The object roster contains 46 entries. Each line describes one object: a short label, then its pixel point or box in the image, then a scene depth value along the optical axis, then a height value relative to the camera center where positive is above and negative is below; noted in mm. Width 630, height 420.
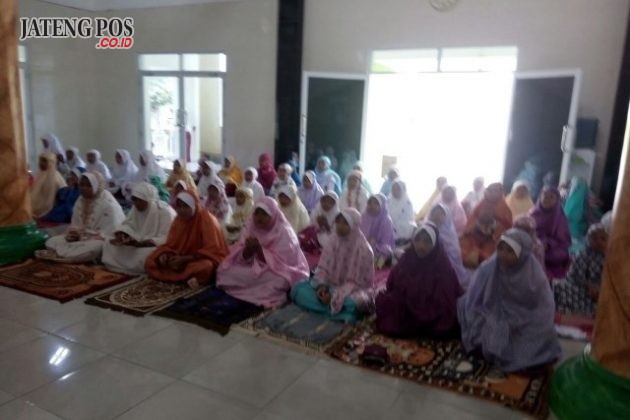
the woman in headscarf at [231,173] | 7438 -846
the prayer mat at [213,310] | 3221 -1305
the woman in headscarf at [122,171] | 7625 -912
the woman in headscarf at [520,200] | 5637 -804
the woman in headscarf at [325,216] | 4996 -948
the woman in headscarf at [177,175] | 6977 -840
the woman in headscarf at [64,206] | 6117 -1170
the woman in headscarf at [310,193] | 6359 -919
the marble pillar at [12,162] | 4043 -463
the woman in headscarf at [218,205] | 5438 -961
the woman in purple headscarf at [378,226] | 4762 -973
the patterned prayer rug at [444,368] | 2488 -1307
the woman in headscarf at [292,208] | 5367 -957
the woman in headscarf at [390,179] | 6353 -711
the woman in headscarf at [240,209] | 5375 -1013
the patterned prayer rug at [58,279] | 3654 -1308
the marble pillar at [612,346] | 2141 -926
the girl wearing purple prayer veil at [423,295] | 3096 -1058
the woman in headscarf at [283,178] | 6547 -781
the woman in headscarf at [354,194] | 5859 -843
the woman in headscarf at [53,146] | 7691 -611
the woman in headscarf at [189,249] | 3932 -1073
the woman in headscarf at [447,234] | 4184 -913
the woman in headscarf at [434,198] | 5925 -868
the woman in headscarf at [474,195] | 5863 -810
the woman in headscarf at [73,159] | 7627 -750
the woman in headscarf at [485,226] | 4516 -920
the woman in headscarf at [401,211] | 5508 -977
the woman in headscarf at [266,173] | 7492 -833
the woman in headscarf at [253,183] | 6544 -872
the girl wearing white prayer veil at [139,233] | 4223 -1046
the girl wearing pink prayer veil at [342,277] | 3373 -1088
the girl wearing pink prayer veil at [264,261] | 3672 -1077
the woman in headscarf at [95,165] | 7445 -808
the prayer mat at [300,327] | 3008 -1300
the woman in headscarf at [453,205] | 5398 -848
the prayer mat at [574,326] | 3205 -1279
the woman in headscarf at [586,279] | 3490 -1032
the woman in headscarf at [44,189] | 6293 -1008
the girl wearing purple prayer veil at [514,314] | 2736 -1030
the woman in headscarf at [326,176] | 7086 -798
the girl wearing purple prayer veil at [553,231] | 4527 -923
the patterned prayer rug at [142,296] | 3441 -1318
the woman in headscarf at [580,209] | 5531 -851
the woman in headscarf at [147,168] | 7621 -846
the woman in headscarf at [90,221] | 4395 -1035
